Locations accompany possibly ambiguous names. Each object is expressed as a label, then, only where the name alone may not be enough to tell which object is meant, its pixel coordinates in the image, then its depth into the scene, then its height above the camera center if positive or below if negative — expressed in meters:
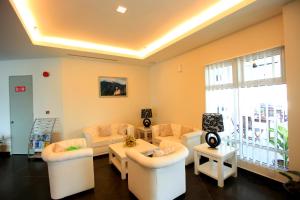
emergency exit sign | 4.52 +0.47
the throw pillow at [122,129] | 4.79 -0.87
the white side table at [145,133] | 5.14 -1.10
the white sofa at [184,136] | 3.51 -0.92
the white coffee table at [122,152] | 2.99 -1.04
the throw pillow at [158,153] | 2.31 -0.79
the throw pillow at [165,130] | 4.50 -0.87
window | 2.60 -0.14
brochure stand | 4.21 -0.87
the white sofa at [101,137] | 4.09 -1.01
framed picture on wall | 5.05 +0.51
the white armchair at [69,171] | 2.36 -1.07
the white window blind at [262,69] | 2.60 +0.51
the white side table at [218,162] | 2.64 -1.17
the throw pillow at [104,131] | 4.61 -0.86
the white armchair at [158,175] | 2.05 -1.05
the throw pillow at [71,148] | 2.74 -0.81
